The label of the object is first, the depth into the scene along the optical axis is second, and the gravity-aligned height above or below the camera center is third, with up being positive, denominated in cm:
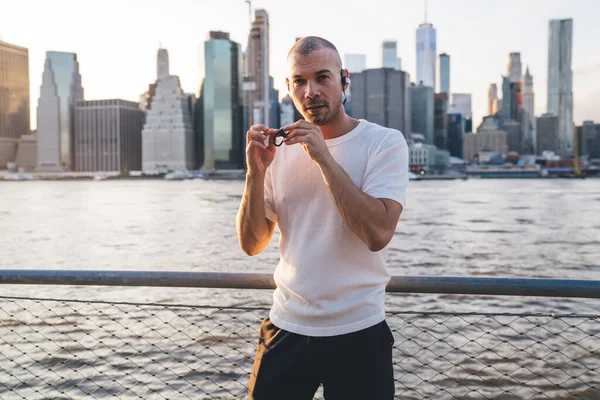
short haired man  221 -36
